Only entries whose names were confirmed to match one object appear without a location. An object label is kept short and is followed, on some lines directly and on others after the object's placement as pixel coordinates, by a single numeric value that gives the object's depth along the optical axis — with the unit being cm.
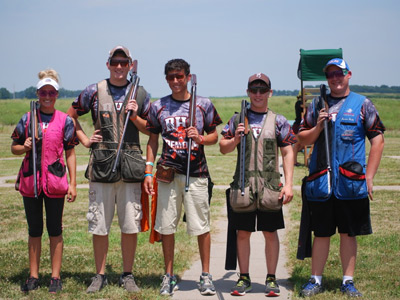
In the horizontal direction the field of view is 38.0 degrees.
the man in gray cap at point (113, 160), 561
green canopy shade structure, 1711
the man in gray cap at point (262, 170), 545
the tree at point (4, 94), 18712
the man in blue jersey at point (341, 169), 530
